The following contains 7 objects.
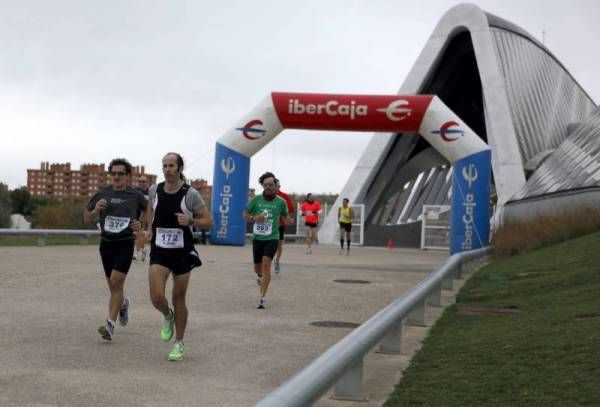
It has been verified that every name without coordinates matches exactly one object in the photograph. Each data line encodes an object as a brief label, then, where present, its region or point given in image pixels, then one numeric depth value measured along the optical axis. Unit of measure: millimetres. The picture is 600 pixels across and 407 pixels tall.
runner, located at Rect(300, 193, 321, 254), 28062
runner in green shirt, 13047
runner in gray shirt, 9492
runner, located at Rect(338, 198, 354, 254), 28812
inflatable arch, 29688
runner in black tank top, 8359
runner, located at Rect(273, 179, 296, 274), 17312
